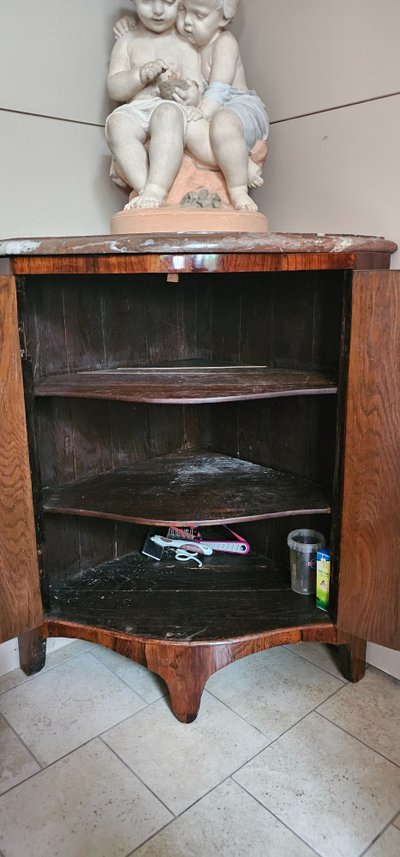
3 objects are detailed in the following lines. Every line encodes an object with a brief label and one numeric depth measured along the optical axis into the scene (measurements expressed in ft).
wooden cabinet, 4.22
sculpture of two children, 4.77
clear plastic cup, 5.22
